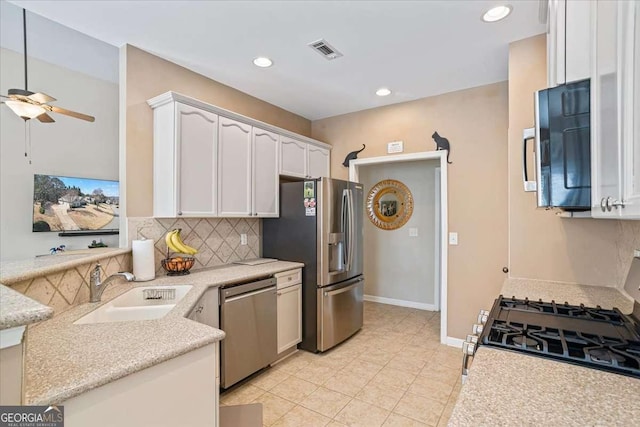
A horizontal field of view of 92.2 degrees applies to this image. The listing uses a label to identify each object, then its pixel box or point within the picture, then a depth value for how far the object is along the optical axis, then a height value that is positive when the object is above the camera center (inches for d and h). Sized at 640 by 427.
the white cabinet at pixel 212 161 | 96.4 +18.9
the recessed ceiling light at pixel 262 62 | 104.5 +52.8
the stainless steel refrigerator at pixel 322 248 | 120.2 -13.9
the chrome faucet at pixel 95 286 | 69.5 -16.3
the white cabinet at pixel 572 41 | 46.8 +28.1
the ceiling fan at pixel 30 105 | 86.7 +32.5
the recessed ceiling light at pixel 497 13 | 78.6 +52.5
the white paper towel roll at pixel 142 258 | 90.4 -13.0
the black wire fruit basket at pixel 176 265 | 97.9 -16.5
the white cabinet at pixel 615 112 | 30.9 +12.0
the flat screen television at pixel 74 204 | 155.9 +5.6
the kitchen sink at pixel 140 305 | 65.4 -21.9
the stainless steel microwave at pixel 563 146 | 47.1 +10.9
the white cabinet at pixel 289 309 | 113.4 -36.3
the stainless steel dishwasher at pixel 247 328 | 91.8 -37.0
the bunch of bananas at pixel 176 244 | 98.3 -9.6
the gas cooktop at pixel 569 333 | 38.9 -18.6
